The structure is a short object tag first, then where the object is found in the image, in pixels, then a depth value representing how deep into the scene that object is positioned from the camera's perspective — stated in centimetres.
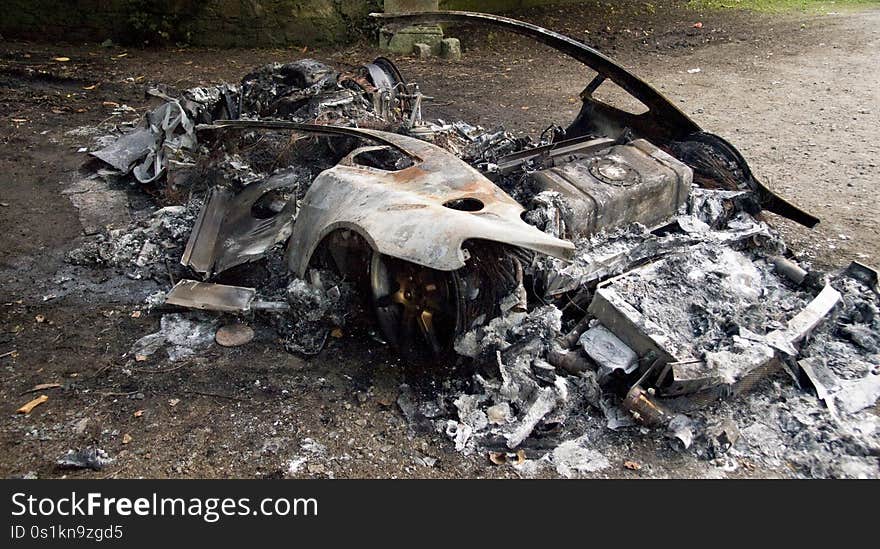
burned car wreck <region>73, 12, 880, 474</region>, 315
